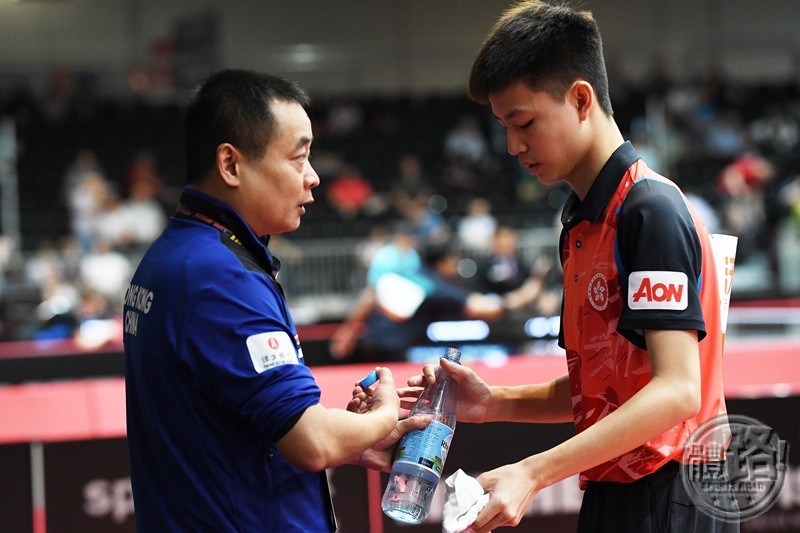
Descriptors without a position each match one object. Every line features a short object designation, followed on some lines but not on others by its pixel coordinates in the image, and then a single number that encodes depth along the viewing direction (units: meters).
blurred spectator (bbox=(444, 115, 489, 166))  17.56
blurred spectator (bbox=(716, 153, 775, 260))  14.40
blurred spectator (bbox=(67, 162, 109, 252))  13.95
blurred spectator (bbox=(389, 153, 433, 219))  15.23
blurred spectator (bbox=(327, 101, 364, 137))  18.03
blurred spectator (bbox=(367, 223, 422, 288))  11.29
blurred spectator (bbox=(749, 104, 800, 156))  17.59
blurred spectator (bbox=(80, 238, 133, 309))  12.56
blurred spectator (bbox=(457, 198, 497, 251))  13.84
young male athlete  2.20
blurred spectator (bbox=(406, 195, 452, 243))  13.33
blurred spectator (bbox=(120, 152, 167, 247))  13.89
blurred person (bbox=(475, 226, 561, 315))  11.56
